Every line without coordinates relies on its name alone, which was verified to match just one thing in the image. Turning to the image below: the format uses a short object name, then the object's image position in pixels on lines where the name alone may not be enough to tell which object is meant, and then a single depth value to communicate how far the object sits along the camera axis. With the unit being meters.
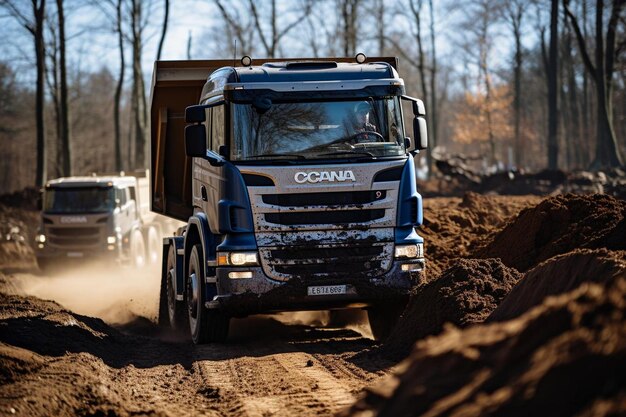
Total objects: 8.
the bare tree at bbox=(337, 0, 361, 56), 49.88
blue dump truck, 11.33
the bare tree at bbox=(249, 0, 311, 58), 51.03
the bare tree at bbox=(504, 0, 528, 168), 57.16
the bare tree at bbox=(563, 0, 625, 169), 37.25
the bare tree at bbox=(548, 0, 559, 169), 41.97
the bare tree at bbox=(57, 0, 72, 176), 40.56
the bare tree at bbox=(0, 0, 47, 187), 38.94
